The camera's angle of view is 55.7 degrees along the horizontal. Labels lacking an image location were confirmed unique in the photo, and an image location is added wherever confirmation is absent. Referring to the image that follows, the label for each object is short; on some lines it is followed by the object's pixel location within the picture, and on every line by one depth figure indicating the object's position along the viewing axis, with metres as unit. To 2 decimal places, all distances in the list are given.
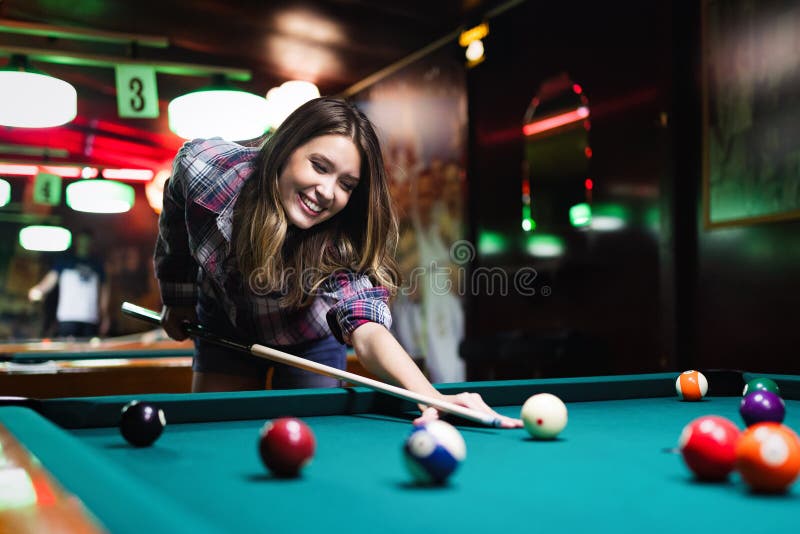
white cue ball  1.30
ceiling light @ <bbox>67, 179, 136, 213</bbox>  6.80
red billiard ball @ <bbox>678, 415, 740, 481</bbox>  0.96
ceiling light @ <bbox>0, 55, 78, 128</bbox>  3.73
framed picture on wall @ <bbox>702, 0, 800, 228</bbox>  3.16
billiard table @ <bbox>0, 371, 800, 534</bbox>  0.76
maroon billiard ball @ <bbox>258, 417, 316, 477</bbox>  0.97
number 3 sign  4.98
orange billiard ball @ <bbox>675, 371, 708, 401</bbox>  1.89
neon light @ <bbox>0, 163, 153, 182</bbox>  9.90
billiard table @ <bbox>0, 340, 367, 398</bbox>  3.00
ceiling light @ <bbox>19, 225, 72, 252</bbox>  8.94
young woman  2.10
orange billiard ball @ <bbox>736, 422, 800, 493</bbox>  0.89
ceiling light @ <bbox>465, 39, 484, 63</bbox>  5.26
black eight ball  1.18
